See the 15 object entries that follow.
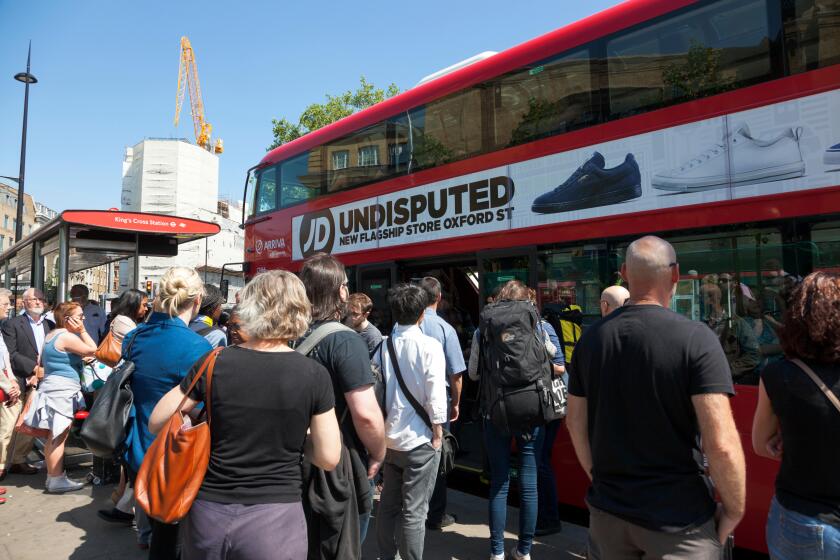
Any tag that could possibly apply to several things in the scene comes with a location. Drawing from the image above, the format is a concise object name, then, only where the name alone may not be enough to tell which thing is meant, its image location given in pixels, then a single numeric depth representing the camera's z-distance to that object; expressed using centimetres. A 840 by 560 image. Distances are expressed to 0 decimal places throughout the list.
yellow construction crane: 8600
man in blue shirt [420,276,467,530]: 431
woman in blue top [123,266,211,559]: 317
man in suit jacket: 606
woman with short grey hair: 205
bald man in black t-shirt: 197
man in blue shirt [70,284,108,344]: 743
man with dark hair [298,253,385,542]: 248
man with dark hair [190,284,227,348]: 465
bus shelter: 827
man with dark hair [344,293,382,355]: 423
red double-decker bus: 379
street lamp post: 1808
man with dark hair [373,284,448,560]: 334
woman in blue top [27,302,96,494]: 539
